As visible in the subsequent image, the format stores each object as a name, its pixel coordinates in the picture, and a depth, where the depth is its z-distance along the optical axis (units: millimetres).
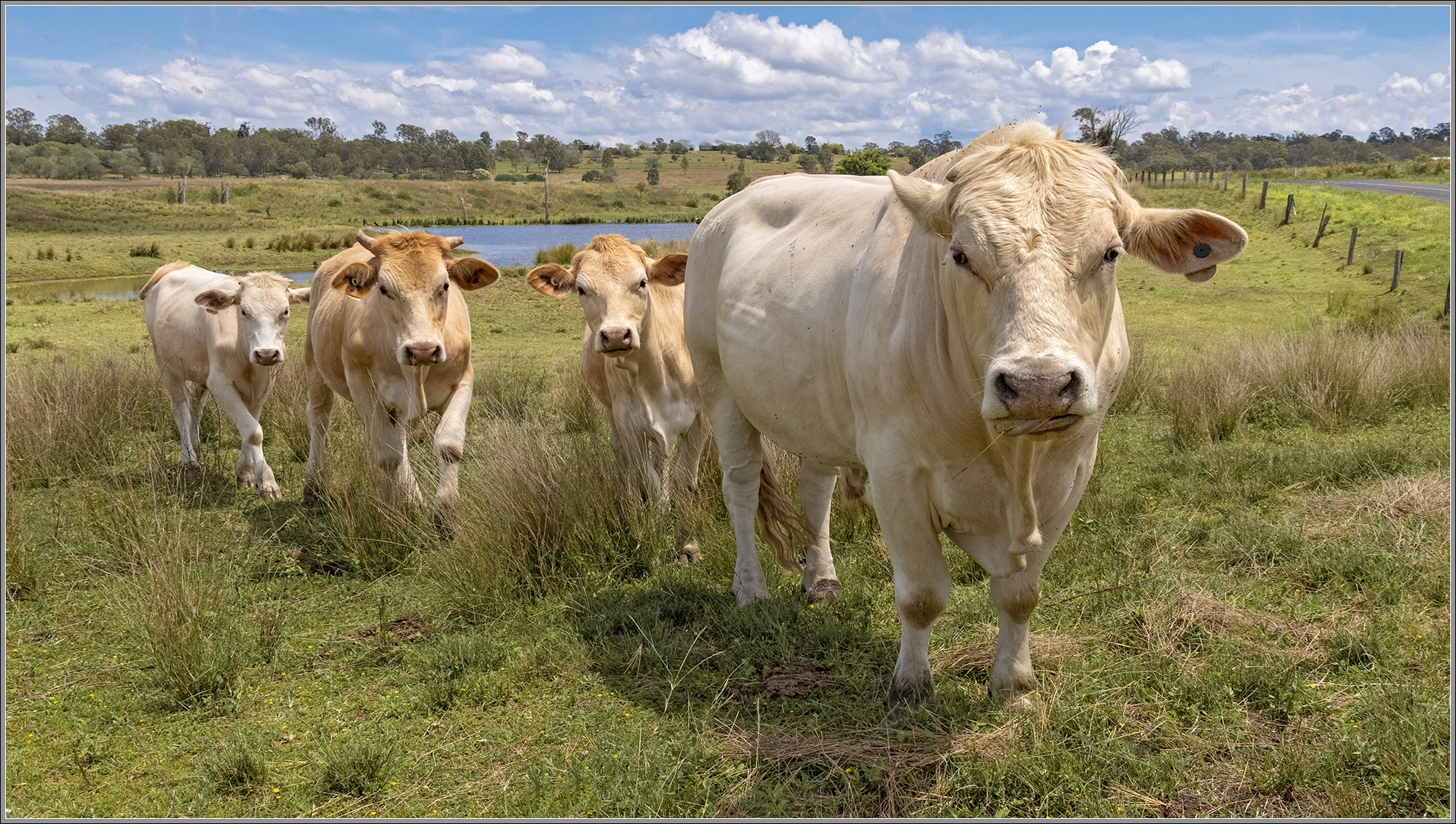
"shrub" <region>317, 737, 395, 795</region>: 3574
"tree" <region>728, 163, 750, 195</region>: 69688
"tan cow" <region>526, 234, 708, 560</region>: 6633
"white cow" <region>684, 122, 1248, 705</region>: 2789
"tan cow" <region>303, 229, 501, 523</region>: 6566
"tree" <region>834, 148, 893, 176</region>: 43844
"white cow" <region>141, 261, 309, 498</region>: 8016
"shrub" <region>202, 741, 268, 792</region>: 3656
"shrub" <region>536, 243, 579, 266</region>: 23203
